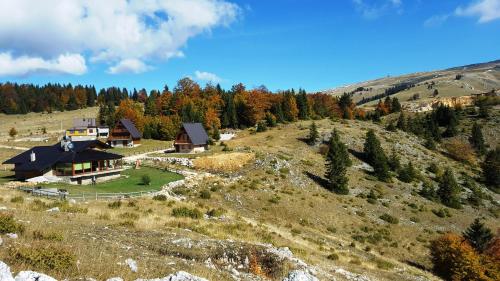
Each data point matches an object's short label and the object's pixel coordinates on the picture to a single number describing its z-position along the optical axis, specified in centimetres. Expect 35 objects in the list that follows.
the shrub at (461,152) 9806
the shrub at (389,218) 5412
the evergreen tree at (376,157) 7344
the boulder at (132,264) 1134
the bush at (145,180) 4780
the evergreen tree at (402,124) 11512
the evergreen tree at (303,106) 12800
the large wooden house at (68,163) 4966
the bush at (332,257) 2539
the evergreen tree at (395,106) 15088
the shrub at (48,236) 1392
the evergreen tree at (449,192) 6712
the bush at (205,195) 4678
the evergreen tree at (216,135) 10119
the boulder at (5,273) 798
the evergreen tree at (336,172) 6228
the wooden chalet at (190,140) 8081
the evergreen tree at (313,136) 8981
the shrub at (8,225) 1403
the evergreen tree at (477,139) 10838
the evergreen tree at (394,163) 8062
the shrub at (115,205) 3114
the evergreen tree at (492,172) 8244
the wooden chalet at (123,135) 10231
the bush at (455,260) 3094
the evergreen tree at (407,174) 7462
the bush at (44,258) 1003
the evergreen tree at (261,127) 10904
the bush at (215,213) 3423
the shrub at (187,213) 3059
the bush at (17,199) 2736
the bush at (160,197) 3828
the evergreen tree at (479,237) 4041
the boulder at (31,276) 832
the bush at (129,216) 2517
